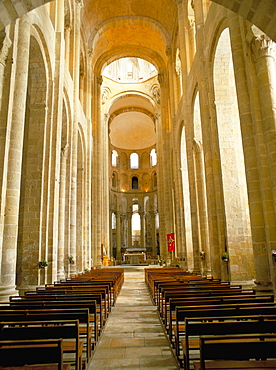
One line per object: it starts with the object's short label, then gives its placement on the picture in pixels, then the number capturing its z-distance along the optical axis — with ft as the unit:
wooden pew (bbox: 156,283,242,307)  21.96
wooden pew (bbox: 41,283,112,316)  22.17
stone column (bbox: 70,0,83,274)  54.44
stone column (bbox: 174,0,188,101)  56.90
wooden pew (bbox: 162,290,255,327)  17.42
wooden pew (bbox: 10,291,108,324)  18.58
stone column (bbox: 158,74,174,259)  85.51
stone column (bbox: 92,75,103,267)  83.71
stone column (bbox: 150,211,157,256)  137.12
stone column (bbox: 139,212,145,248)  138.25
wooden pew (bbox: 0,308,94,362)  12.64
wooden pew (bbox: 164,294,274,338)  15.79
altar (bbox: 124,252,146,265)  105.29
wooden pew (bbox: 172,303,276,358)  12.85
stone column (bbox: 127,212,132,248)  140.14
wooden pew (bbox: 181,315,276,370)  10.19
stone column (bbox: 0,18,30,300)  24.08
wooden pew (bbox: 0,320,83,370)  9.95
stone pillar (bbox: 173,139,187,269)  63.98
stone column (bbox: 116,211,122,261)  135.03
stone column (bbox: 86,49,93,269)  69.56
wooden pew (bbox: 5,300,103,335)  15.53
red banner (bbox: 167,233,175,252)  69.10
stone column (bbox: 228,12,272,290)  25.41
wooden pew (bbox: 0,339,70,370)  8.29
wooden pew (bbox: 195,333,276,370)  8.28
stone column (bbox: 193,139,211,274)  47.01
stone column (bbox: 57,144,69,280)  43.01
